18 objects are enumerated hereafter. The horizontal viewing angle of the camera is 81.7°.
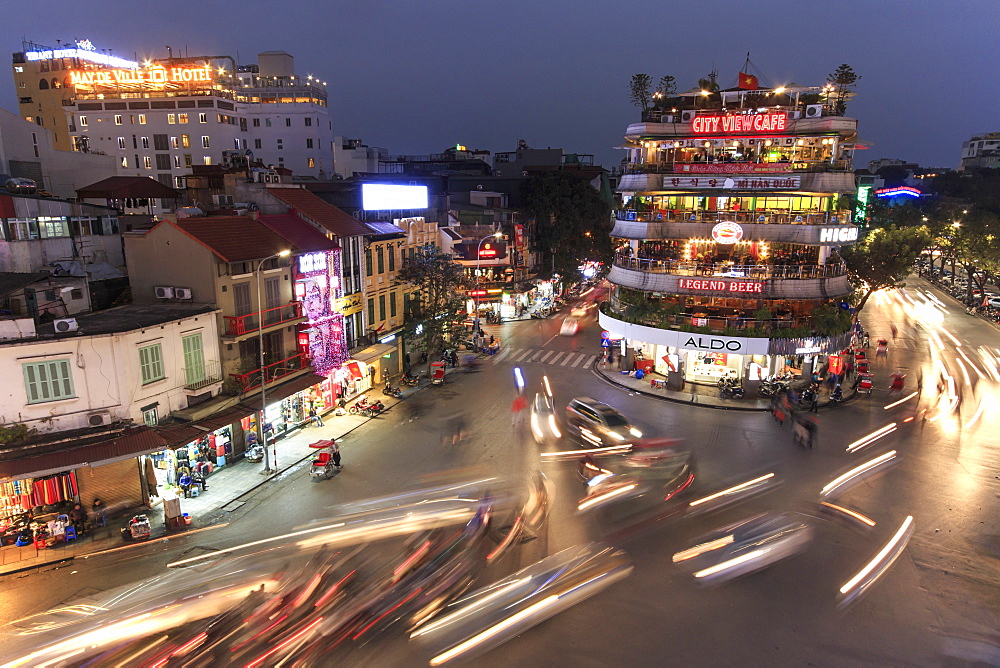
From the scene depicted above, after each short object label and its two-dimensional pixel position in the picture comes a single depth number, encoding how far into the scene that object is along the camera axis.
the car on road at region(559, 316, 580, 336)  53.19
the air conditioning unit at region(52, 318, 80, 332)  19.72
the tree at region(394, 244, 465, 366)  38.59
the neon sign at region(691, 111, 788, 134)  35.81
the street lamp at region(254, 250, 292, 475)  24.20
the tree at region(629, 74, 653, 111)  41.28
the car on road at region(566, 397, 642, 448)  26.38
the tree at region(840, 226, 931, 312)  41.16
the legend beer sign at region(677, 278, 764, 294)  35.41
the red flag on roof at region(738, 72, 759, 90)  37.12
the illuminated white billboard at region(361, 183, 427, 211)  39.31
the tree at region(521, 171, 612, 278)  69.94
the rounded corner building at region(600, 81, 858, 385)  35.50
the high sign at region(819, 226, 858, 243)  35.16
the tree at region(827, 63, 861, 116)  37.99
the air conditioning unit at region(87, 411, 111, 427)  20.25
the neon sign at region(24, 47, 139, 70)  66.51
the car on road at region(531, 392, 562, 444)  28.73
